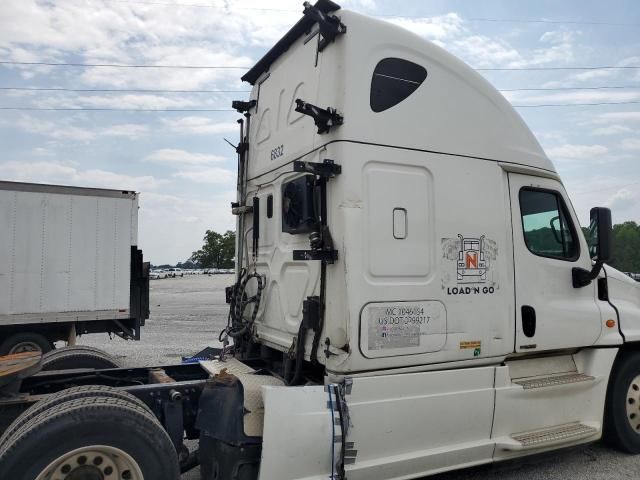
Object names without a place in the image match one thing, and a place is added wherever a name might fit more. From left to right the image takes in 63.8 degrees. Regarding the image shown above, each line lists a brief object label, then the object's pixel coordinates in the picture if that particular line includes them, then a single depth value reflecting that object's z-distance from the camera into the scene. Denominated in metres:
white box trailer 9.37
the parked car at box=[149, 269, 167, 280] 71.62
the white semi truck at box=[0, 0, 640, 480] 3.44
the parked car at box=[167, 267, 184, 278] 78.50
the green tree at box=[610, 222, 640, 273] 66.38
